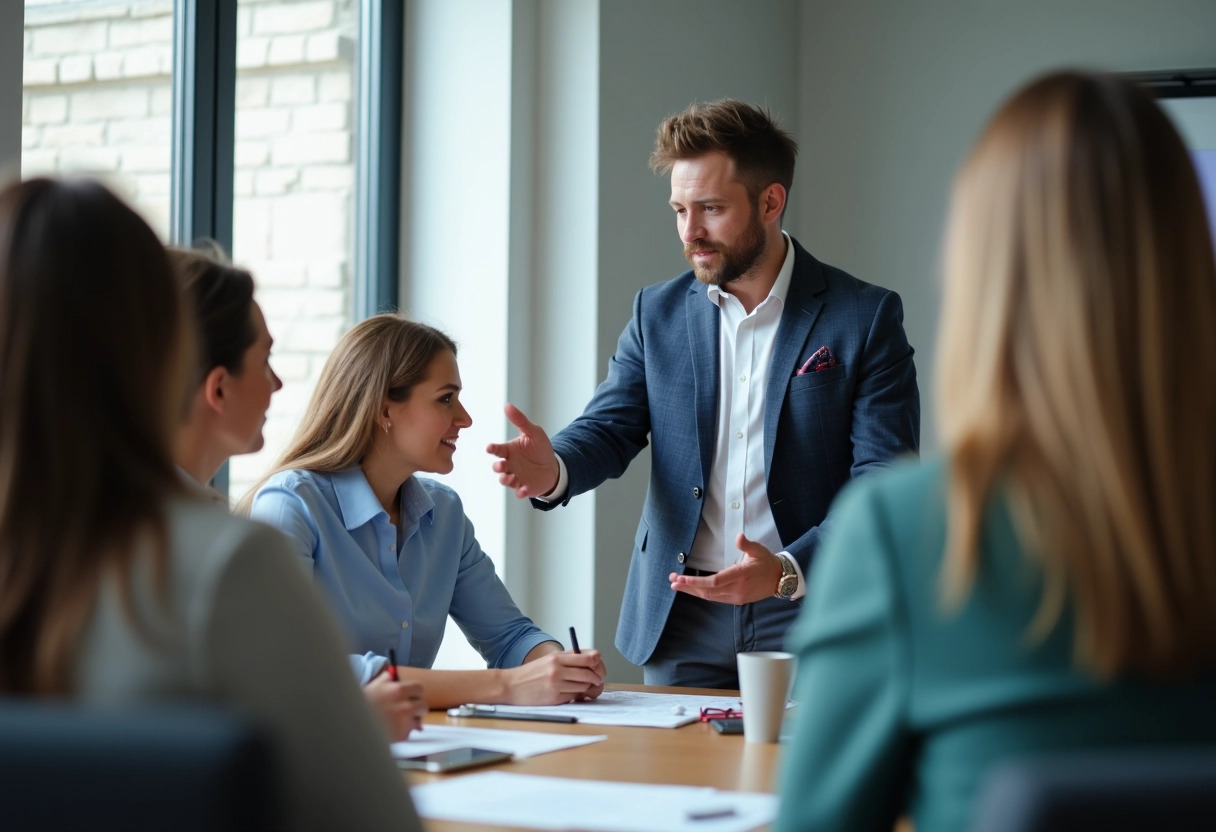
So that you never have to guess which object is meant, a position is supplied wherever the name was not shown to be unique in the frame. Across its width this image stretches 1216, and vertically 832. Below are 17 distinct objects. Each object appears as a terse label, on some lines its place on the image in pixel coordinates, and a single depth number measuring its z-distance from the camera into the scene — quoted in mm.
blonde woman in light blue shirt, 2383
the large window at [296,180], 3412
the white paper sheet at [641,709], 2038
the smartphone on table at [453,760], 1662
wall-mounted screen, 4312
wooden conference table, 1621
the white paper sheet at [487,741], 1793
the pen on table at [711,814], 1401
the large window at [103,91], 2777
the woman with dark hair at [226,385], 1807
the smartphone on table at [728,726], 1937
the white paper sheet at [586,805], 1378
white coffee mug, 1841
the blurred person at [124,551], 975
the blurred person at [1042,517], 859
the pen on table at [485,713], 2081
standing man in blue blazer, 2832
